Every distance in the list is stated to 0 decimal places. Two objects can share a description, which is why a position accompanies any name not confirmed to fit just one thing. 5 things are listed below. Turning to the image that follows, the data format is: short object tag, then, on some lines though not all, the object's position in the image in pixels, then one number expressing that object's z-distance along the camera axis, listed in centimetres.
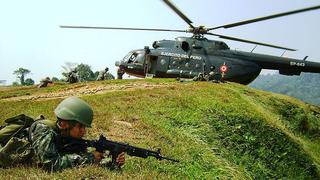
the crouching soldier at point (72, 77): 1702
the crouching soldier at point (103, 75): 1799
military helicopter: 1525
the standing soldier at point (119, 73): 1639
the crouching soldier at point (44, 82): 1551
